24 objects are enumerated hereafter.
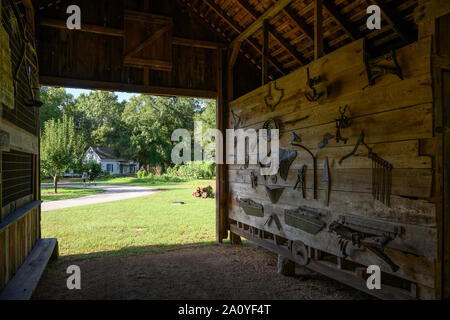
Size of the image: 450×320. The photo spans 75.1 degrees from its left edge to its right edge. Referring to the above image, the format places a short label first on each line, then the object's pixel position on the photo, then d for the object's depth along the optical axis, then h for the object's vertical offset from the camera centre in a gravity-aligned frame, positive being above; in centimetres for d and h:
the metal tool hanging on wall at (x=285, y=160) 484 -2
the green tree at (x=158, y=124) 3778 +462
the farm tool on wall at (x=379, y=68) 303 +101
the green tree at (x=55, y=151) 1906 +67
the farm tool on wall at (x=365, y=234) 311 -88
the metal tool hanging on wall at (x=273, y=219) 522 -112
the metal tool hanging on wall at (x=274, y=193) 518 -61
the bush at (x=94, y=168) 3325 -87
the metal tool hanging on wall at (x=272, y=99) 523 +113
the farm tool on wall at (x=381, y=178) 315 -21
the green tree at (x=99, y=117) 4444 +710
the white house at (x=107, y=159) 4425 +20
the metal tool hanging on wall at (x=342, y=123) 373 +46
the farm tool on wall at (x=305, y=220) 419 -93
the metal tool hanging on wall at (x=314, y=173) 429 -22
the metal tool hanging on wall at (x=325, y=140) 403 +27
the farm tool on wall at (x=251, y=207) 580 -100
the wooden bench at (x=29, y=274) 328 -154
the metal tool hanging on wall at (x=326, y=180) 403 -29
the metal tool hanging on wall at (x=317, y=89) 412 +100
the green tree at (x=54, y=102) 4031 +881
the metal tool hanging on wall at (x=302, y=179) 453 -31
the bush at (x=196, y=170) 2759 -104
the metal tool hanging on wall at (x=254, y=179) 602 -41
